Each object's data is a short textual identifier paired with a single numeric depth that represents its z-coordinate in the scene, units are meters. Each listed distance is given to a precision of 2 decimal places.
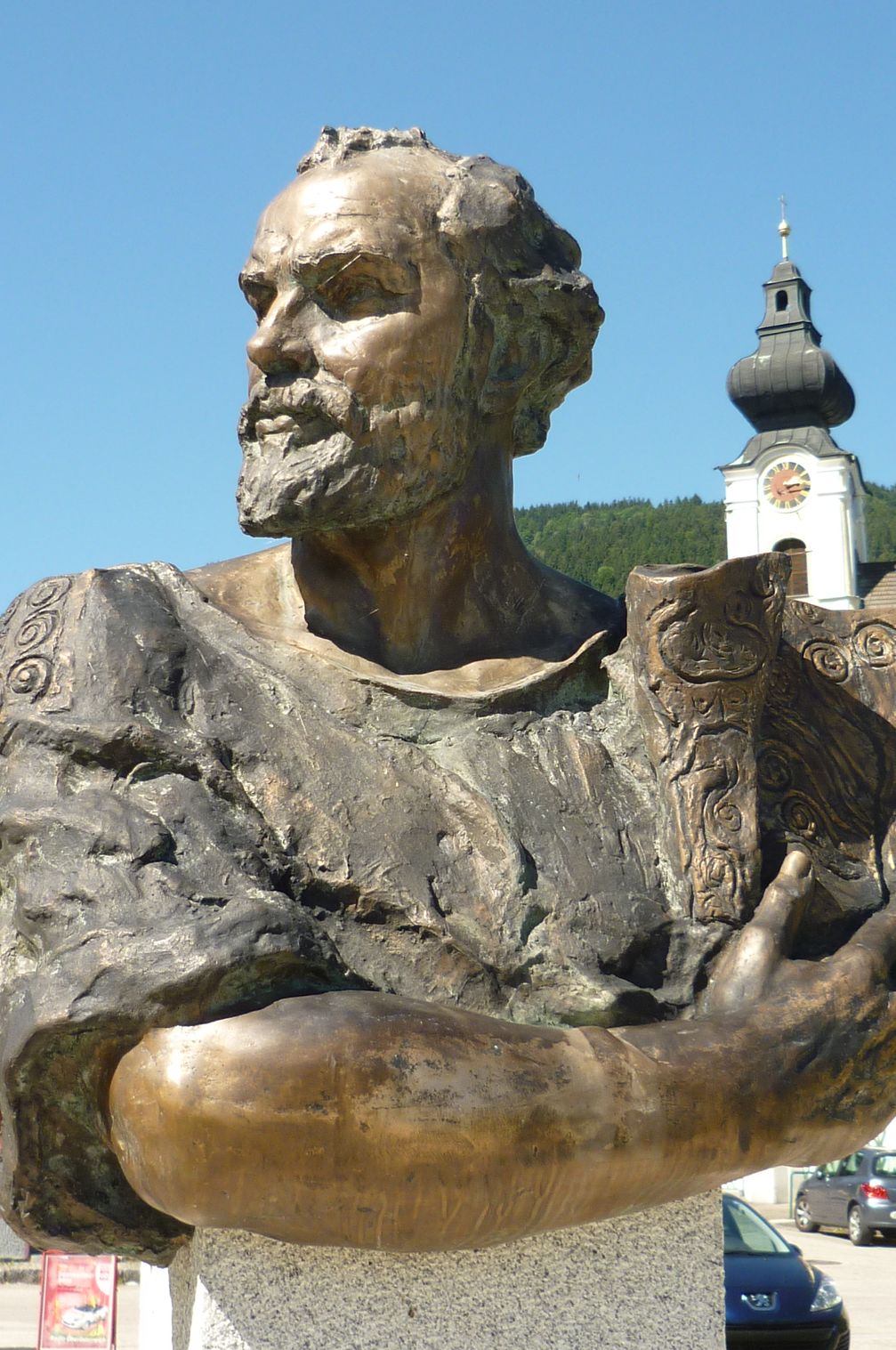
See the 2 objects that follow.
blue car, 9.15
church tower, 50.59
